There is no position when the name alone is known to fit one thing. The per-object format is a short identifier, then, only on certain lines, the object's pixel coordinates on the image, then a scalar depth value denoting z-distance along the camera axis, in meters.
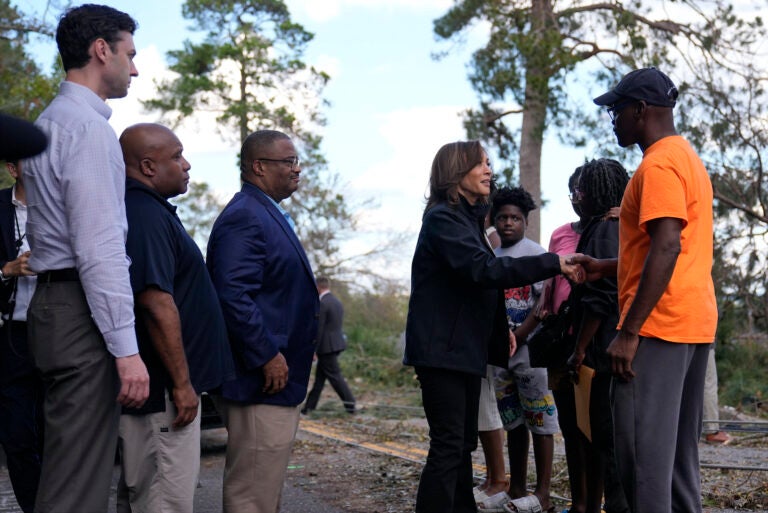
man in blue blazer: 4.24
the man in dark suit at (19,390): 4.70
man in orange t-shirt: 3.78
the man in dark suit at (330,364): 13.53
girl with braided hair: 4.84
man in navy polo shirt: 3.61
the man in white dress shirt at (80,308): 3.24
